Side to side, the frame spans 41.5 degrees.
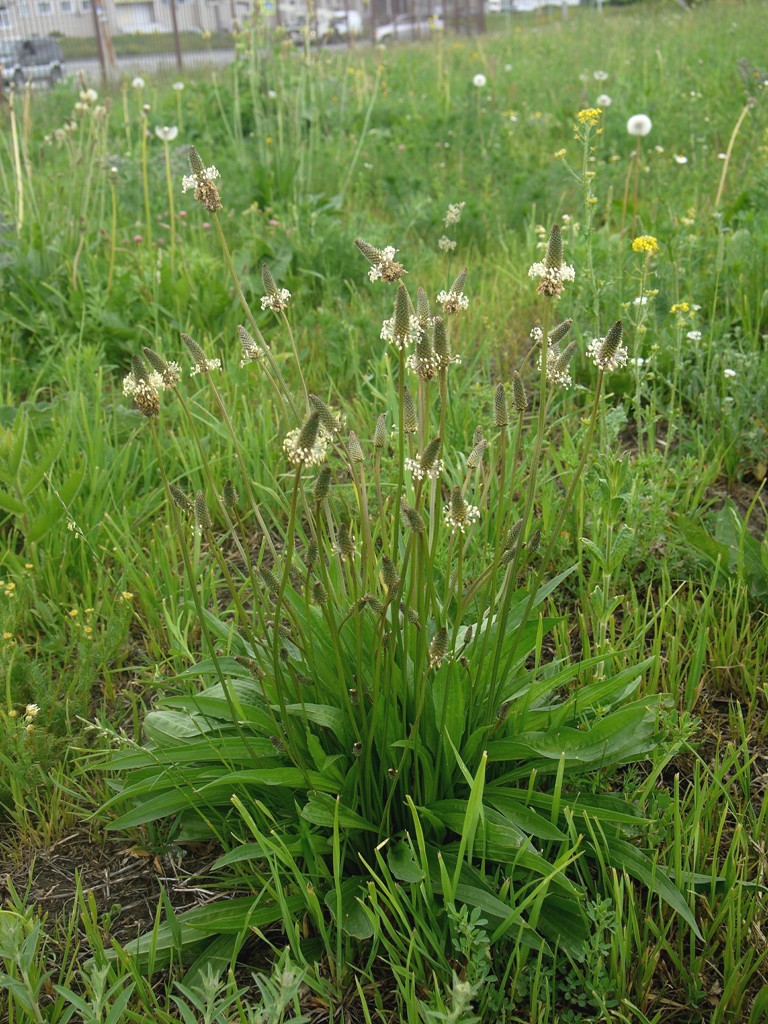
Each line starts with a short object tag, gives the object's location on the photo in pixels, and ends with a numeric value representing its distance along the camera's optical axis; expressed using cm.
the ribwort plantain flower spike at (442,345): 52
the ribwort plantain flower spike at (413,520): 49
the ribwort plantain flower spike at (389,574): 52
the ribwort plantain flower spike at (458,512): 55
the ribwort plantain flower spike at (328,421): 53
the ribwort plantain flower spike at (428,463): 50
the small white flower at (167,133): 140
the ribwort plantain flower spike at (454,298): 56
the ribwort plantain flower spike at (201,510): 54
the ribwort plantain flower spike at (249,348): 60
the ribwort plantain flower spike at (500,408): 56
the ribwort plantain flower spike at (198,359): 57
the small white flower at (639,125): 155
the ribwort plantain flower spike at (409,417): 57
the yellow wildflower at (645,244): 89
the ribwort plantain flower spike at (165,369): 56
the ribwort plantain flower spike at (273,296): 58
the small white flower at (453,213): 98
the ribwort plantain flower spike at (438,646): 56
